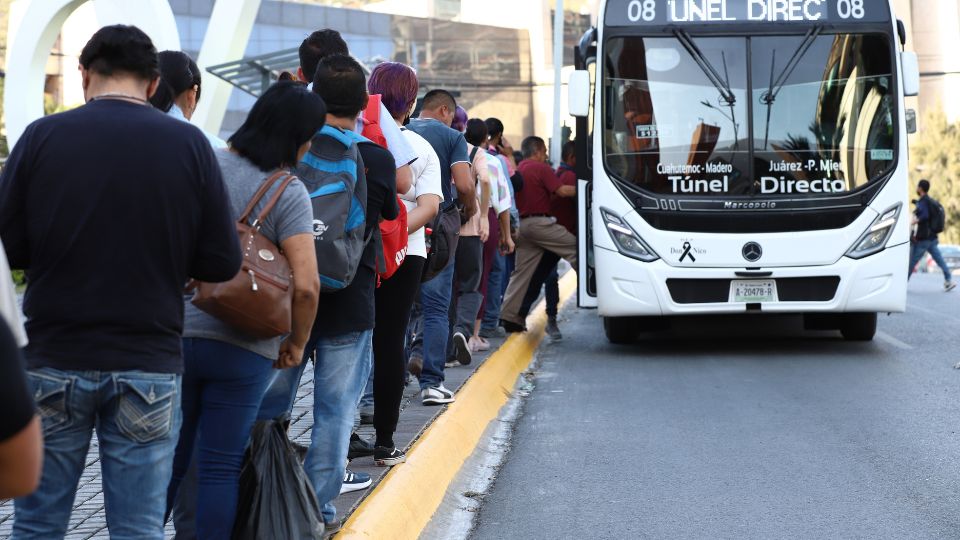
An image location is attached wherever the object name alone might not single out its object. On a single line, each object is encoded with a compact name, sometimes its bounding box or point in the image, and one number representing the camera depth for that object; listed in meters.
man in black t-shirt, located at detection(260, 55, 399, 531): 4.85
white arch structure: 16.58
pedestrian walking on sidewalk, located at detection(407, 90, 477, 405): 7.32
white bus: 11.42
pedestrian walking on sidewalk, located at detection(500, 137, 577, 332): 12.76
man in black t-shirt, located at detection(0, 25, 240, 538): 3.21
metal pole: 27.28
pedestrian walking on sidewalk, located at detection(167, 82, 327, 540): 3.88
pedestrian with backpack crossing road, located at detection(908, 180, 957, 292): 23.89
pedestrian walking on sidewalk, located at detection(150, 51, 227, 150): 4.84
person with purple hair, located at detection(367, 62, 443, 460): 5.98
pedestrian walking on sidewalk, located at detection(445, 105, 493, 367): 8.88
